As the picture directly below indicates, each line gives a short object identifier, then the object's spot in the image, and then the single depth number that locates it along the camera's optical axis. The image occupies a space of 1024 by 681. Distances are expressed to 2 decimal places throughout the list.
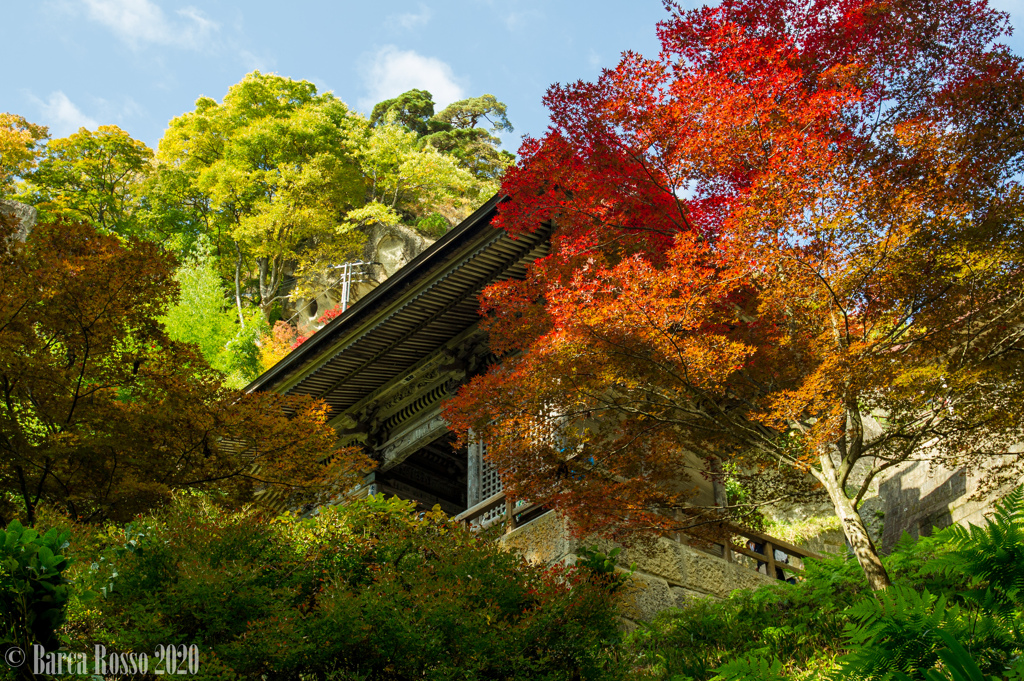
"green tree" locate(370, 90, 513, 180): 37.12
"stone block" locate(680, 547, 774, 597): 9.60
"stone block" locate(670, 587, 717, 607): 9.11
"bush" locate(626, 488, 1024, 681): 3.75
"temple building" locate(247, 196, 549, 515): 10.86
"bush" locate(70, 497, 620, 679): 5.19
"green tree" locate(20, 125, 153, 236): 29.59
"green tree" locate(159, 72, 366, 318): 28.16
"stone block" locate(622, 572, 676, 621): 8.47
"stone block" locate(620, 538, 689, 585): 9.05
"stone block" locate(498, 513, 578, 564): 8.84
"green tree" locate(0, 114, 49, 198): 29.75
